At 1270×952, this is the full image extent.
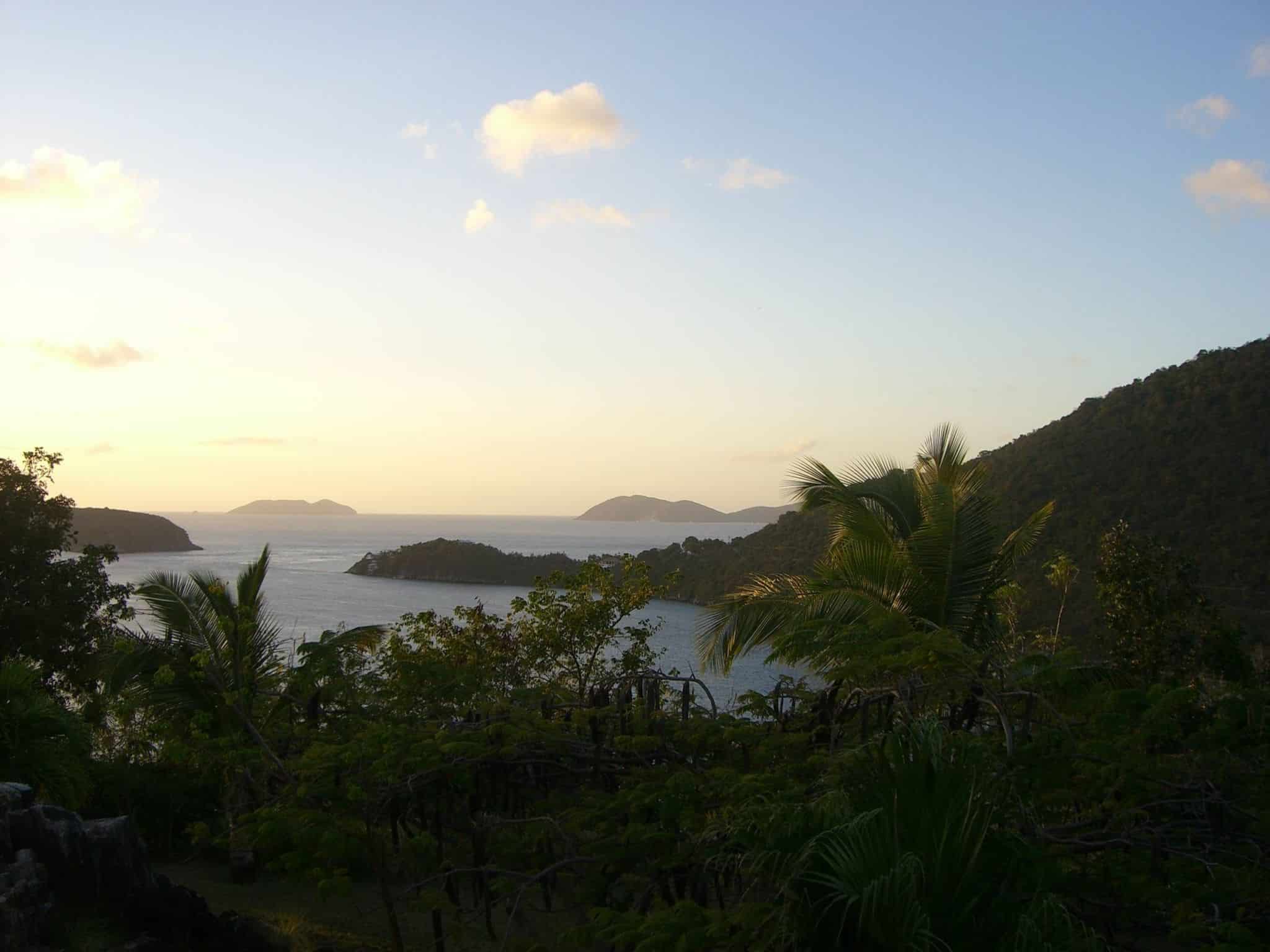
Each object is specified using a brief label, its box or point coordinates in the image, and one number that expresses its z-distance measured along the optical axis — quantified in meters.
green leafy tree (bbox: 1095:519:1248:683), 15.41
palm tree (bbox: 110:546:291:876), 10.36
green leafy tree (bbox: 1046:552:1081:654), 18.92
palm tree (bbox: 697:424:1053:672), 10.88
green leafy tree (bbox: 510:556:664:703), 13.95
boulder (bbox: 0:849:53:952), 7.21
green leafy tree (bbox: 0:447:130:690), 15.83
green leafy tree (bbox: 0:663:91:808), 10.07
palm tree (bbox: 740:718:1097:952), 3.66
